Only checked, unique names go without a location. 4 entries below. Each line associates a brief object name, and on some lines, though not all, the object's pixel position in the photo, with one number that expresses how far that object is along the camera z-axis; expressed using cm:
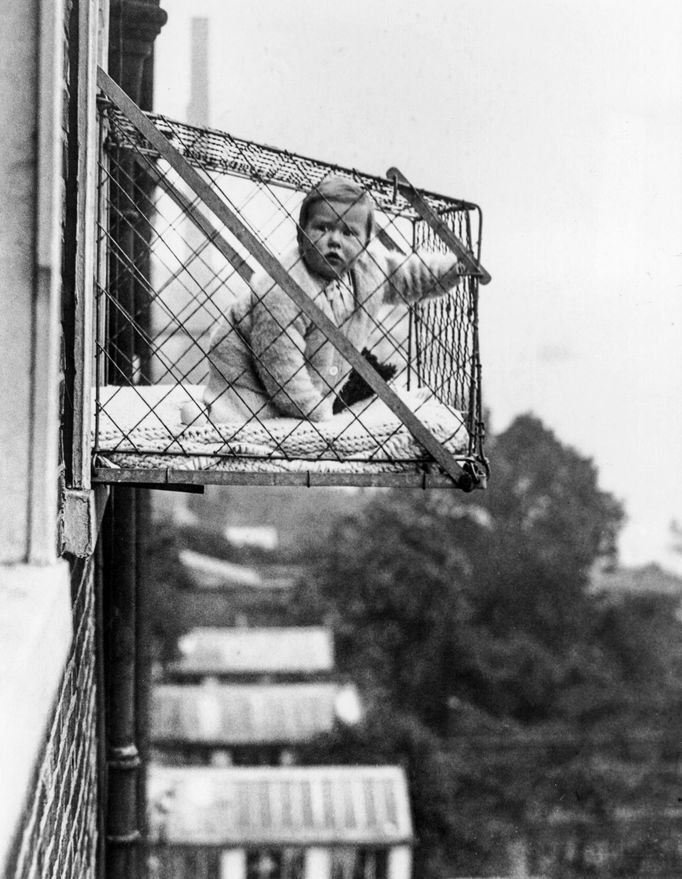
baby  339
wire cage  301
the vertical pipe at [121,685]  566
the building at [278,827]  1800
